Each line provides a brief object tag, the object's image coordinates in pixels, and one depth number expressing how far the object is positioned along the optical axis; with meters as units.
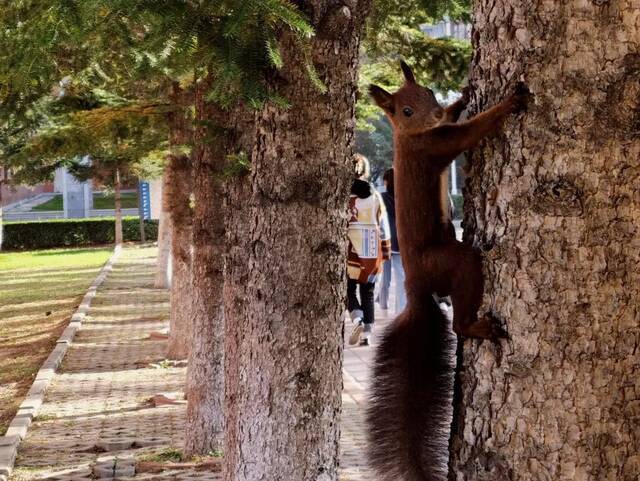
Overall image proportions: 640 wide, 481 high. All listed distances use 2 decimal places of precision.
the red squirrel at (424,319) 2.68
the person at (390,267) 10.74
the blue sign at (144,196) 39.38
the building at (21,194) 67.19
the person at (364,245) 11.04
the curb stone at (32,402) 8.00
